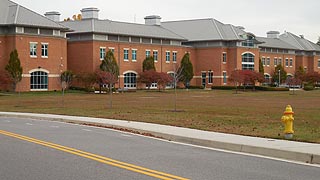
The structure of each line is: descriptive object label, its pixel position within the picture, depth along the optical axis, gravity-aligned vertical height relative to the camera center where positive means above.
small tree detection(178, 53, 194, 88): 103.61 +1.81
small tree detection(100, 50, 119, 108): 83.10 +2.18
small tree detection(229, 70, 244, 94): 95.12 +0.34
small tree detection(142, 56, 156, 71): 95.44 +2.47
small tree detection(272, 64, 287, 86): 125.94 +0.95
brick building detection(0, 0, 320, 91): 78.12 +5.60
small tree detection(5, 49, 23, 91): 73.88 +1.32
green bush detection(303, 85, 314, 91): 107.11 -1.65
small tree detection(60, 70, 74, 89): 80.75 +0.30
